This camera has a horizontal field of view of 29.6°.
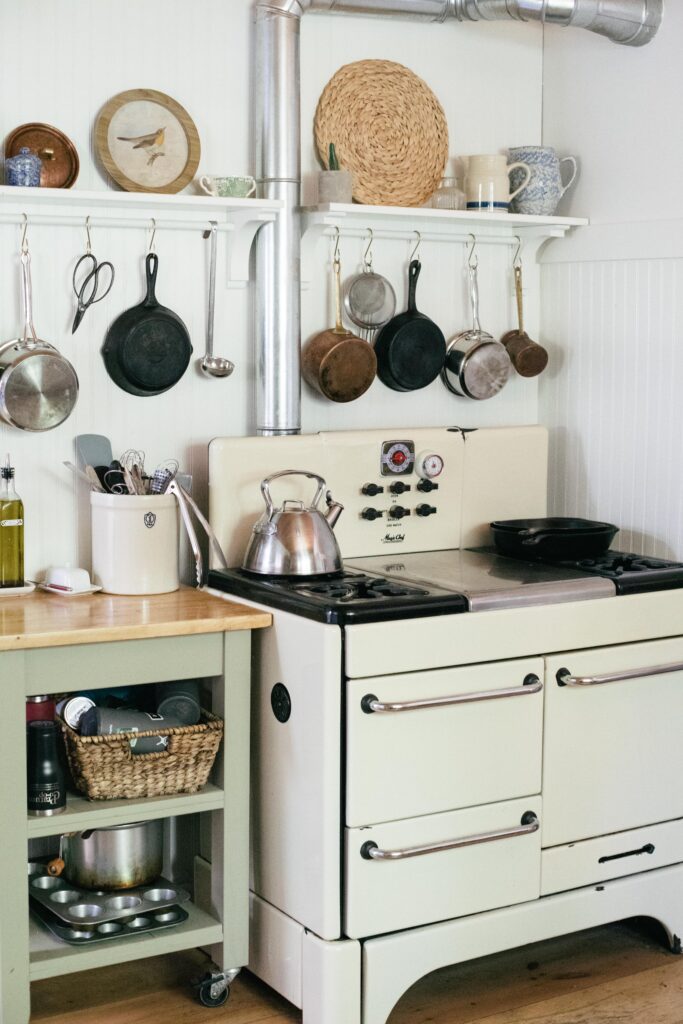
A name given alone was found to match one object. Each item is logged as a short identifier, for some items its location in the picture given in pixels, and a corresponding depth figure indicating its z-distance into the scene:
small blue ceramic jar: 2.58
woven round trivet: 3.06
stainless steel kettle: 2.67
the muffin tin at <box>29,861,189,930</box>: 2.52
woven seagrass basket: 2.43
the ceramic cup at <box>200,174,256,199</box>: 2.80
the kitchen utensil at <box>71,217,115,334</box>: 2.79
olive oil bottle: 2.66
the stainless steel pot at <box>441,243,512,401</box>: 3.24
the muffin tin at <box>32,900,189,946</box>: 2.46
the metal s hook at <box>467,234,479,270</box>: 3.31
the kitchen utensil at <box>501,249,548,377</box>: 3.31
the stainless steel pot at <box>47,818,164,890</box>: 2.63
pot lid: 2.64
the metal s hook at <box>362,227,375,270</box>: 3.15
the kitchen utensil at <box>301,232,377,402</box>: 3.01
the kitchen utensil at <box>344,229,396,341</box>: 3.11
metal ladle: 2.91
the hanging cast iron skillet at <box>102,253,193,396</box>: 2.81
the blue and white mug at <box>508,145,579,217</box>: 3.20
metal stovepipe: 2.89
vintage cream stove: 2.40
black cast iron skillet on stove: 2.92
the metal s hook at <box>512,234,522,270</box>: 3.37
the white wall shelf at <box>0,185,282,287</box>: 2.64
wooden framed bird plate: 2.76
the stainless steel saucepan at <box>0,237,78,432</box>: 2.66
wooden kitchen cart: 2.32
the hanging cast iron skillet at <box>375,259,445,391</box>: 3.14
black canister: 2.38
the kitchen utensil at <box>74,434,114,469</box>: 2.80
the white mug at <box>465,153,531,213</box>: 3.13
